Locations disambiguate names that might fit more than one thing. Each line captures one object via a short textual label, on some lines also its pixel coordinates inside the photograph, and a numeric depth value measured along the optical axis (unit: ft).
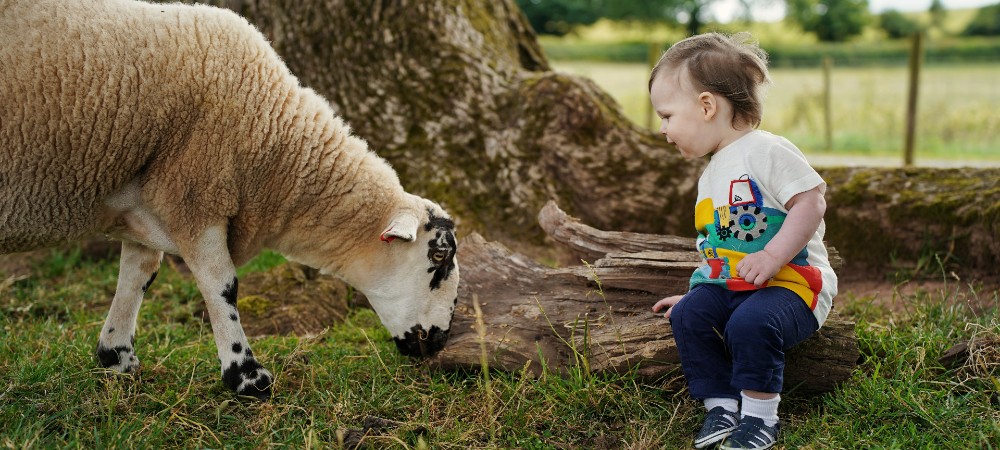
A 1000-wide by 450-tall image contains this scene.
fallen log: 11.39
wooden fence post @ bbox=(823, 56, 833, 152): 51.78
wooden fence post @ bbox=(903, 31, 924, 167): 40.11
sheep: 11.28
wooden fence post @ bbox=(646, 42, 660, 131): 48.47
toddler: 9.86
